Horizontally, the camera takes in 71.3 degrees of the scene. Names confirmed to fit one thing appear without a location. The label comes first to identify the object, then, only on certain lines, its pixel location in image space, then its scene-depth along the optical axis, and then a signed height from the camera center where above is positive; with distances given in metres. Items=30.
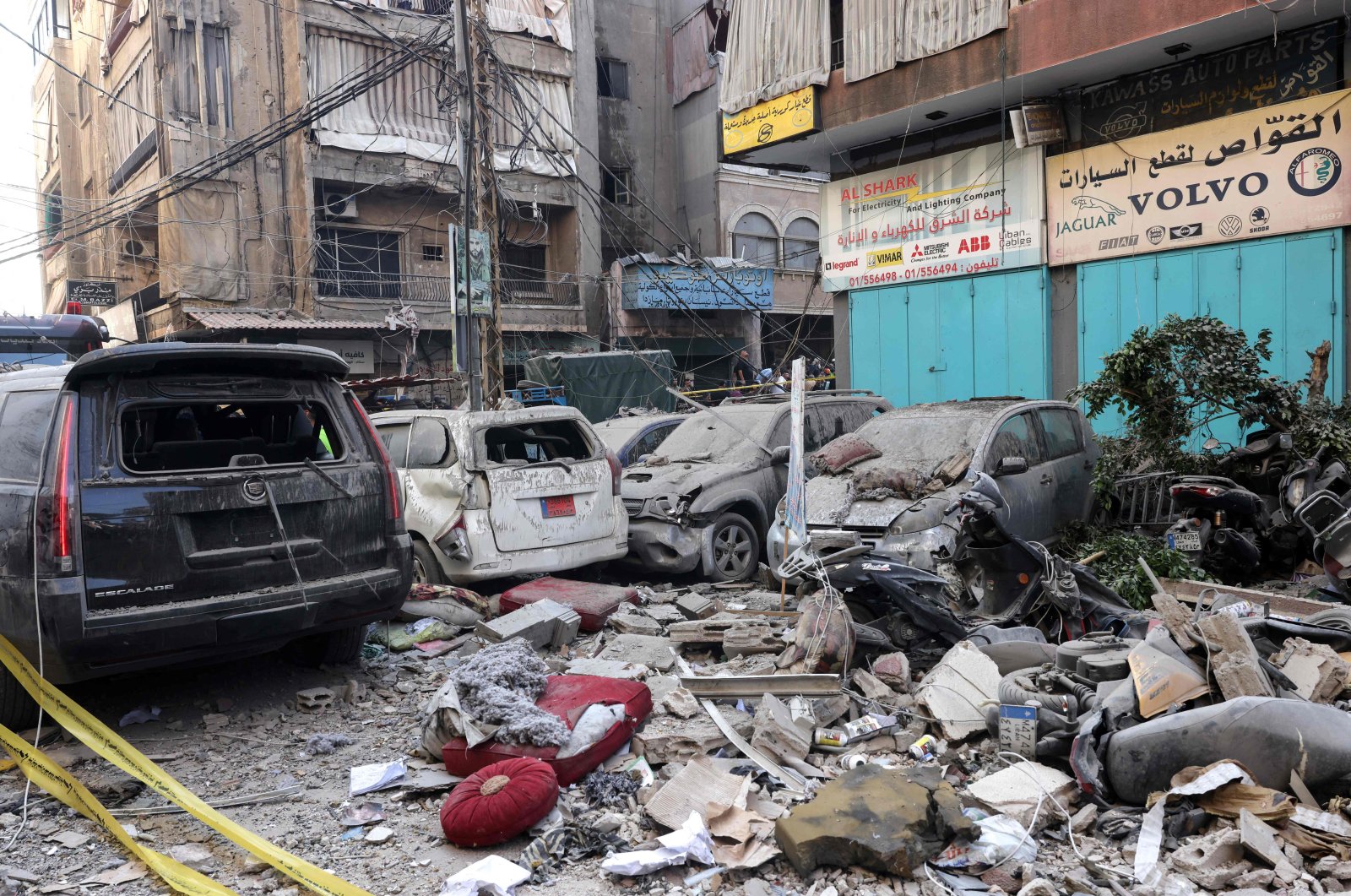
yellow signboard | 13.88 +4.21
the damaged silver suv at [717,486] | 8.17 -0.78
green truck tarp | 20.48 +0.51
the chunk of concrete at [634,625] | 6.59 -1.58
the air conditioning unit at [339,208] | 22.66 +4.88
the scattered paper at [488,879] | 3.23 -1.65
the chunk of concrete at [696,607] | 6.92 -1.55
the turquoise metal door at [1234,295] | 10.34 +1.08
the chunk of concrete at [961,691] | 4.49 -1.48
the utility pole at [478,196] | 11.46 +2.62
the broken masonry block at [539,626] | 6.15 -1.46
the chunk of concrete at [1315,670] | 4.28 -1.33
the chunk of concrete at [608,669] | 5.45 -1.56
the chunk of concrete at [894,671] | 5.09 -1.51
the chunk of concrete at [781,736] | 4.31 -1.57
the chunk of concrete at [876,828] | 3.26 -1.53
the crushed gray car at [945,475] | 6.80 -0.67
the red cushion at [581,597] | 6.75 -1.44
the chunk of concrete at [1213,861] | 3.10 -1.60
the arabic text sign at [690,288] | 25.94 +3.12
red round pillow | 3.55 -1.53
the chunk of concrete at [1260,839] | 3.14 -1.54
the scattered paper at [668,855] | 3.34 -1.63
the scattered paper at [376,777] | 4.18 -1.66
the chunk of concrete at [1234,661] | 3.85 -1.16
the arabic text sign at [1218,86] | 10.10 +3.49
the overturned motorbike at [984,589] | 5.42 -1.17
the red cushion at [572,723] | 4.11 -1.51
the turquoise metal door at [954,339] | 13.14 +0.81
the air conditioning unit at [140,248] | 25.32 +4.59
